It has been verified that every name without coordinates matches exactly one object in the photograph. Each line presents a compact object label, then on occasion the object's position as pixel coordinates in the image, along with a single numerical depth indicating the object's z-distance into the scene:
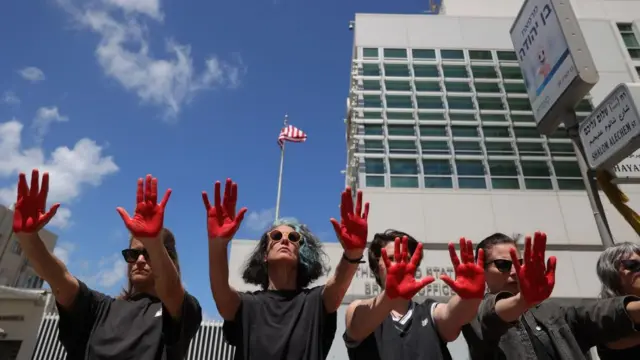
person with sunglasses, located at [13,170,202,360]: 2.05
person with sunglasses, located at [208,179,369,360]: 2.09
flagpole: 18.94
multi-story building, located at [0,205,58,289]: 29.52
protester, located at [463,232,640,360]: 2.04
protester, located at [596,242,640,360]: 2.44
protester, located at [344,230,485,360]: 1.96
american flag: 20.17
